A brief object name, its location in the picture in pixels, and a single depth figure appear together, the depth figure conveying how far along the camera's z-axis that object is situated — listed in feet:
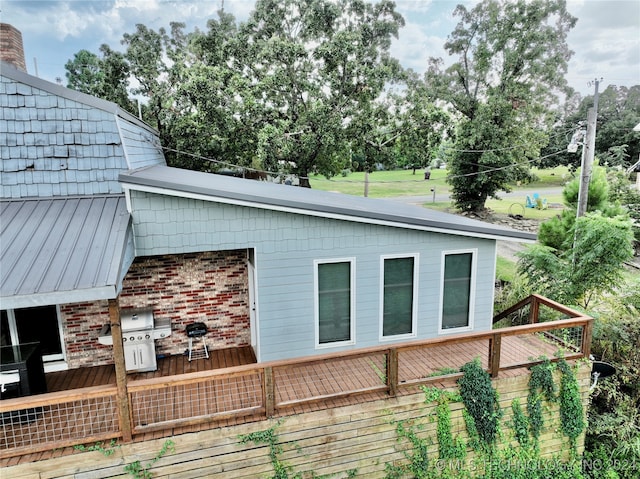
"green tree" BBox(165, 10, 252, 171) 55.26
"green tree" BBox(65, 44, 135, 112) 60.29
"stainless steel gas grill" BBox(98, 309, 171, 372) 21.43
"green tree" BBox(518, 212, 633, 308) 30.19
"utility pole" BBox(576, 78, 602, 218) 37.32
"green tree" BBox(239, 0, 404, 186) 60.03
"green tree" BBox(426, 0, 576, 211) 75.05
